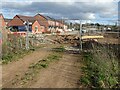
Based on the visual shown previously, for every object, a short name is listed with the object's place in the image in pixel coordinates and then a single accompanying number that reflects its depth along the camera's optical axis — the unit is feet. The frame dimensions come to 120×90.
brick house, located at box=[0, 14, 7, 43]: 31.70
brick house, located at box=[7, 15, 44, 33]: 94.78
